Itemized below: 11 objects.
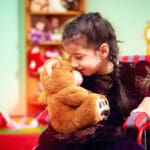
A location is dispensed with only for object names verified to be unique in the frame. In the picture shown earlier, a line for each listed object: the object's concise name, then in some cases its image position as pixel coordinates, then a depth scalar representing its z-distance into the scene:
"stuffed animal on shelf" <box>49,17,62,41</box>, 3.55
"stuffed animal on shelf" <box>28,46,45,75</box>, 3.48
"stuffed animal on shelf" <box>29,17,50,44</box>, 3.46
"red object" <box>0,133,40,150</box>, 2.15
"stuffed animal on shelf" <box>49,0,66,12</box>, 3.52
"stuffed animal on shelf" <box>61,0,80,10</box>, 3.51
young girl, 1.42
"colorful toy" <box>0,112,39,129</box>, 2.41
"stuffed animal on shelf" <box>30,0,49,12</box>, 3.47
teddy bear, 1.45
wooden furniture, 3.48
